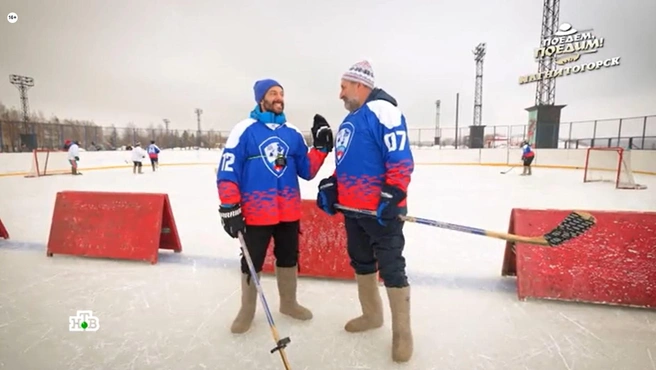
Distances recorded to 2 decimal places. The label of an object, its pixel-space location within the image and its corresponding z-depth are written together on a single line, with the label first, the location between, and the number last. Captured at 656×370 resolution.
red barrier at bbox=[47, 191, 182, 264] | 3.32
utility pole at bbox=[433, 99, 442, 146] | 24.01
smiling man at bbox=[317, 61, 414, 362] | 1.71
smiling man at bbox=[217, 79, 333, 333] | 1.96
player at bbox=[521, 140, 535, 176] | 12.59
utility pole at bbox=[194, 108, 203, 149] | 40.07
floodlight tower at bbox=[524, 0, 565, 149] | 19.23
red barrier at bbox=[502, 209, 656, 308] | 2.39
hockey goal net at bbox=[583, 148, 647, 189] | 9.70
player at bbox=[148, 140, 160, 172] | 14.84
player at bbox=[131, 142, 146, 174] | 13.51
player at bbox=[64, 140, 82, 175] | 12.58
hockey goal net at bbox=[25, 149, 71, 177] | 12.54
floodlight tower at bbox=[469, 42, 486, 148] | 27.09
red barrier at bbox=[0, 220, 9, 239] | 4.05
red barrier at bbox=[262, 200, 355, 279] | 2.91
